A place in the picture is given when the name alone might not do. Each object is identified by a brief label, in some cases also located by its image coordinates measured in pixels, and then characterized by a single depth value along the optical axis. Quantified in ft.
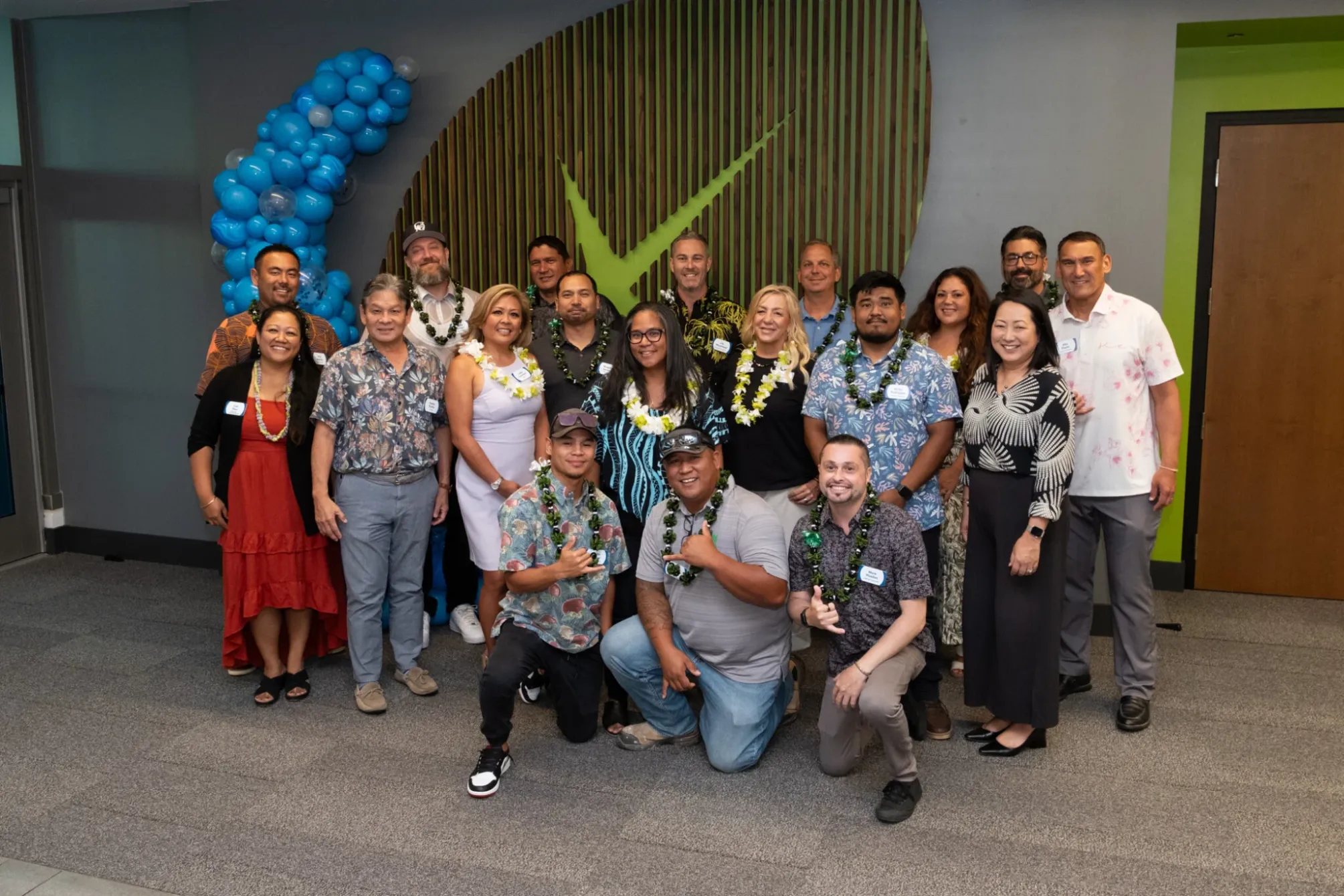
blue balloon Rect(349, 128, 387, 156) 17.85
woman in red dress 13.85
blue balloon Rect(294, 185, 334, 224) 17.22
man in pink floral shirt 12.99
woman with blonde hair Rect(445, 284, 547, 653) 14.01
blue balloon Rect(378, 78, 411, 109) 17.95
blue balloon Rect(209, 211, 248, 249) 17.07
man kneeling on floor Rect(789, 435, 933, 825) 11.04
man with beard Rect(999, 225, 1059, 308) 14.40
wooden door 17.58
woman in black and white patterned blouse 11.55
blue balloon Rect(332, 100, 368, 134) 17.47
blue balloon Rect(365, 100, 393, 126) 17.78
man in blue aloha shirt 12.87
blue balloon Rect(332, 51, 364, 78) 17.43
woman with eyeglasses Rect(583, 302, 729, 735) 12.94
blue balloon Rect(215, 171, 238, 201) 17.10
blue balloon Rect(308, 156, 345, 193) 17.25
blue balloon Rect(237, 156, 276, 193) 16.94
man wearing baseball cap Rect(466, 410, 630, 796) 11.82
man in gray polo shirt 11.66
